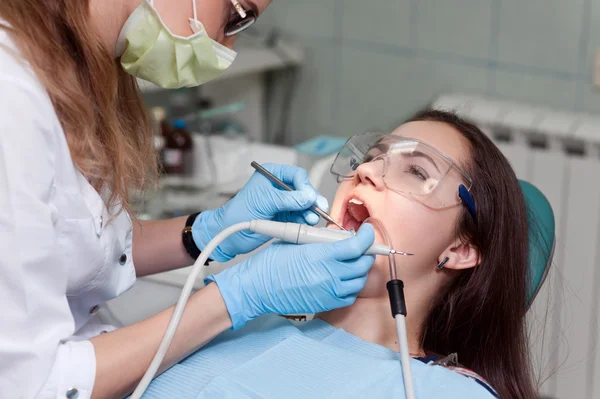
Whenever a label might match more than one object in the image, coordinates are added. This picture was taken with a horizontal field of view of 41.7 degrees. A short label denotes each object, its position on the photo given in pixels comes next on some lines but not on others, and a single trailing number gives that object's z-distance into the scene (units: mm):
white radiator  2484
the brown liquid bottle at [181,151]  2561
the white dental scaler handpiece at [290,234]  1372
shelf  3039
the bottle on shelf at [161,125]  2578
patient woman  1498
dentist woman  1177
